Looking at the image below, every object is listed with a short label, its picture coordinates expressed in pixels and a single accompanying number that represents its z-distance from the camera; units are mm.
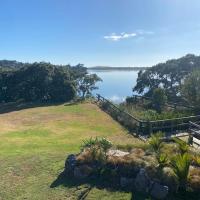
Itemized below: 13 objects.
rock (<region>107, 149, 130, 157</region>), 8275
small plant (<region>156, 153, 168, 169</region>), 7233
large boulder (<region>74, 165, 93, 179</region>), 7920
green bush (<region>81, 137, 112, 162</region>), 8141
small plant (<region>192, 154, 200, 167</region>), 7368
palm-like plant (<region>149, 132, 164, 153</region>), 8452
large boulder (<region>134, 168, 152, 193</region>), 6972
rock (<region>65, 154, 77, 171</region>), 8247
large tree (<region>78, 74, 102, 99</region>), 30457
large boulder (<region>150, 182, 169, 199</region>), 6640
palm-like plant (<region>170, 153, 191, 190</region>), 6650
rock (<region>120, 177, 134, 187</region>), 7263
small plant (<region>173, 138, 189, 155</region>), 7589
